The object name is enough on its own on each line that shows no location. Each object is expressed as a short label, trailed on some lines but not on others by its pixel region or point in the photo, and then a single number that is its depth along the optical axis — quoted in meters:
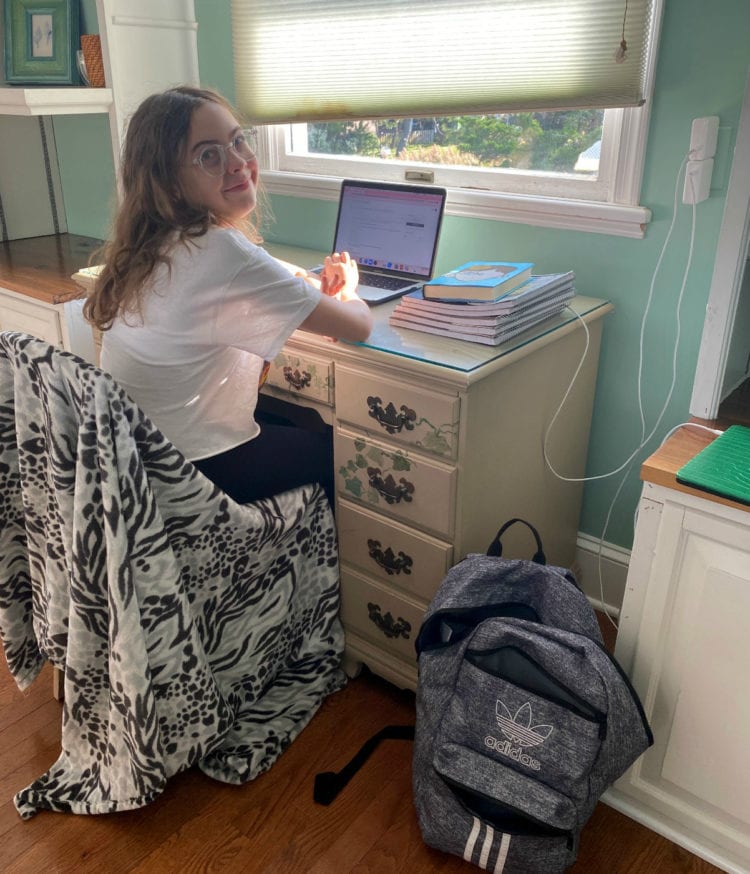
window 1.58
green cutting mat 1.10
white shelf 2.09
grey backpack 1.20
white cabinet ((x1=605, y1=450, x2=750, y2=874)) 1.16
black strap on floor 1.48
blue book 1.45
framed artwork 2.40
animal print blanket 1.23
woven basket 2.22
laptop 1.76
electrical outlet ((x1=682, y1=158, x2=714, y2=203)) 1.49
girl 1.36
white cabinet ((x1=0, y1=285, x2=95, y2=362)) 2.11
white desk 1.39
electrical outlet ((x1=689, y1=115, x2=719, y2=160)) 1.45
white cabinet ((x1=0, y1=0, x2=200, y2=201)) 2.10
